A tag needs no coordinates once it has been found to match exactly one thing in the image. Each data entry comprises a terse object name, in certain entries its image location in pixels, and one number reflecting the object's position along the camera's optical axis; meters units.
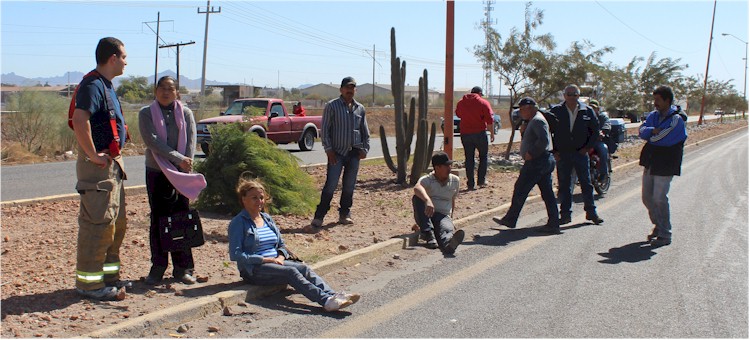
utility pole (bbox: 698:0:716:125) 54.41
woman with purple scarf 6.03
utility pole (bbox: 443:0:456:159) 12.14
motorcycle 12.95
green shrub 9.54
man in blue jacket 8.64
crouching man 8.21
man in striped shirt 9.02
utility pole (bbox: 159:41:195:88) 59.81
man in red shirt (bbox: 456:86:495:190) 13.19
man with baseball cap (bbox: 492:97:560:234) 9.38
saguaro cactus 13.28
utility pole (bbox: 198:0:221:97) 47.94
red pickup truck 22.94
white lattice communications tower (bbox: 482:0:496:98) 22.73
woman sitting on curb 5.86
